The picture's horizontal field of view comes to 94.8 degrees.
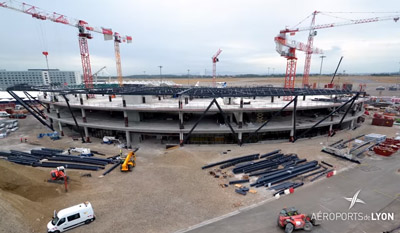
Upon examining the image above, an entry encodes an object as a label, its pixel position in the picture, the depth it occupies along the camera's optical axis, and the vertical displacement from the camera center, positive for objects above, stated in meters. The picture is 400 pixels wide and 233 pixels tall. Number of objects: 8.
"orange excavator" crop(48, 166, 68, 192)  22.44 -11.39
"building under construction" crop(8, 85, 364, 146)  35.12 -8.66
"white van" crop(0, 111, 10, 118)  62.72 -10.71
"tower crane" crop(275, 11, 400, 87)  74.31 +16.56
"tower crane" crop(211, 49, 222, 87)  93.19 +10.26
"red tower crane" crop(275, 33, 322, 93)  57.53 +9.42
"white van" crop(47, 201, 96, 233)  15.33 -11.60
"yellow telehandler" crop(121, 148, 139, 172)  26.08 -11.85
